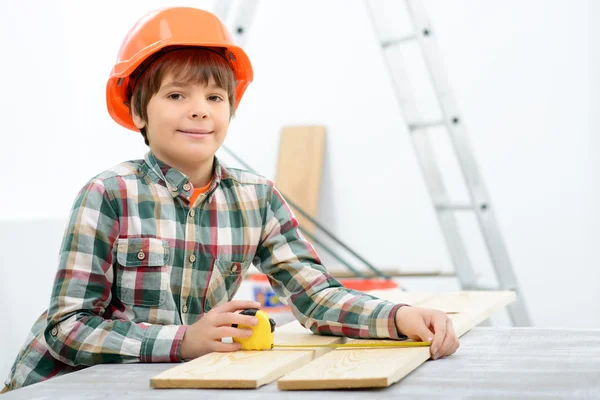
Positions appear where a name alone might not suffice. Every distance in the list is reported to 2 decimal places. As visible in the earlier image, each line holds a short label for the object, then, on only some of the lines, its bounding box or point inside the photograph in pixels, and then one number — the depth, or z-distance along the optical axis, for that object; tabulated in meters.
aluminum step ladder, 3.02
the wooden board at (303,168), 4.55
